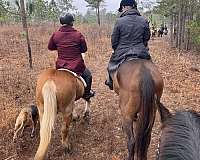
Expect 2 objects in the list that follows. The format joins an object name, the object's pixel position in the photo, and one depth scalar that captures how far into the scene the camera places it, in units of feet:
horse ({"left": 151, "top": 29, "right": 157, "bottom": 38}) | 109.35
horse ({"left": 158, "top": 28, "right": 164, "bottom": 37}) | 113.54
